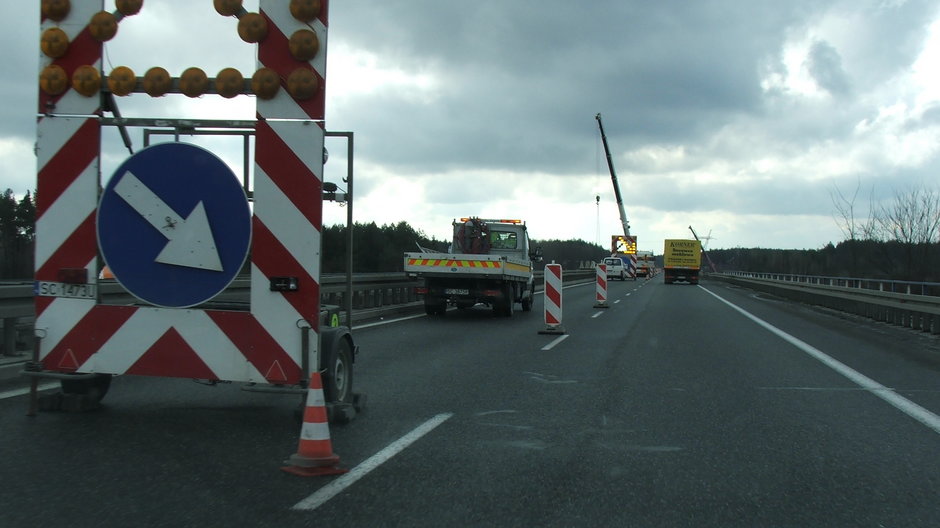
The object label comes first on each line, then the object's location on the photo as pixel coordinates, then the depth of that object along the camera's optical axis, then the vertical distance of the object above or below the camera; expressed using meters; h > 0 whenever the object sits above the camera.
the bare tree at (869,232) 39.00 +1.85
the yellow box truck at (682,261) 60.88 +0.29
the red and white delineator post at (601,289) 24.56 -0.85
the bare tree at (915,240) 35.05 +1.32
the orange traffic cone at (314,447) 4.80 -1.23
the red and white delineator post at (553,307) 15.52 -0.92
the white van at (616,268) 68.50 -0.41
